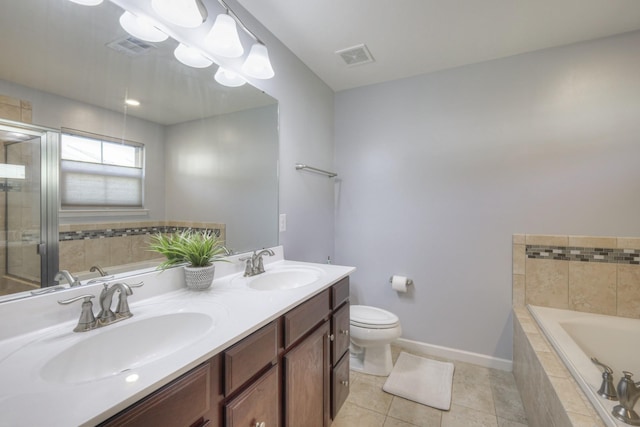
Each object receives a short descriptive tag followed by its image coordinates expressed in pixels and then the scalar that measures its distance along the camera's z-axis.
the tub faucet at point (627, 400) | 0.96
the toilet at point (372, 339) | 1.99
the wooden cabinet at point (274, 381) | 0.67
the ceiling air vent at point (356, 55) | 2.04
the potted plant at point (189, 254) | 1.23
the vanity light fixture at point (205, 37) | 1.12
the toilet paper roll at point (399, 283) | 2.38
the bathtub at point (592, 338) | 1.43
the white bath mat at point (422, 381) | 1.80
